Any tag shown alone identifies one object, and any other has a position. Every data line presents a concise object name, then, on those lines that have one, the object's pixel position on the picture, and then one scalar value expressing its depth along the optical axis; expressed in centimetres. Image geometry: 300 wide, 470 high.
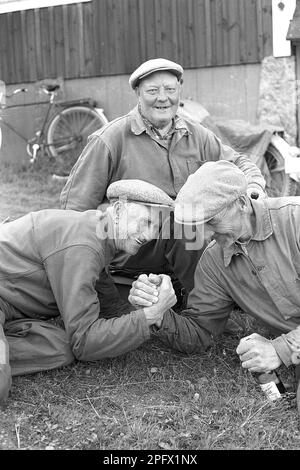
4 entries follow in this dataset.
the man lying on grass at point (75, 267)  376
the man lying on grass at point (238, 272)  355
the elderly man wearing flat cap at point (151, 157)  499
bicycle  1091
